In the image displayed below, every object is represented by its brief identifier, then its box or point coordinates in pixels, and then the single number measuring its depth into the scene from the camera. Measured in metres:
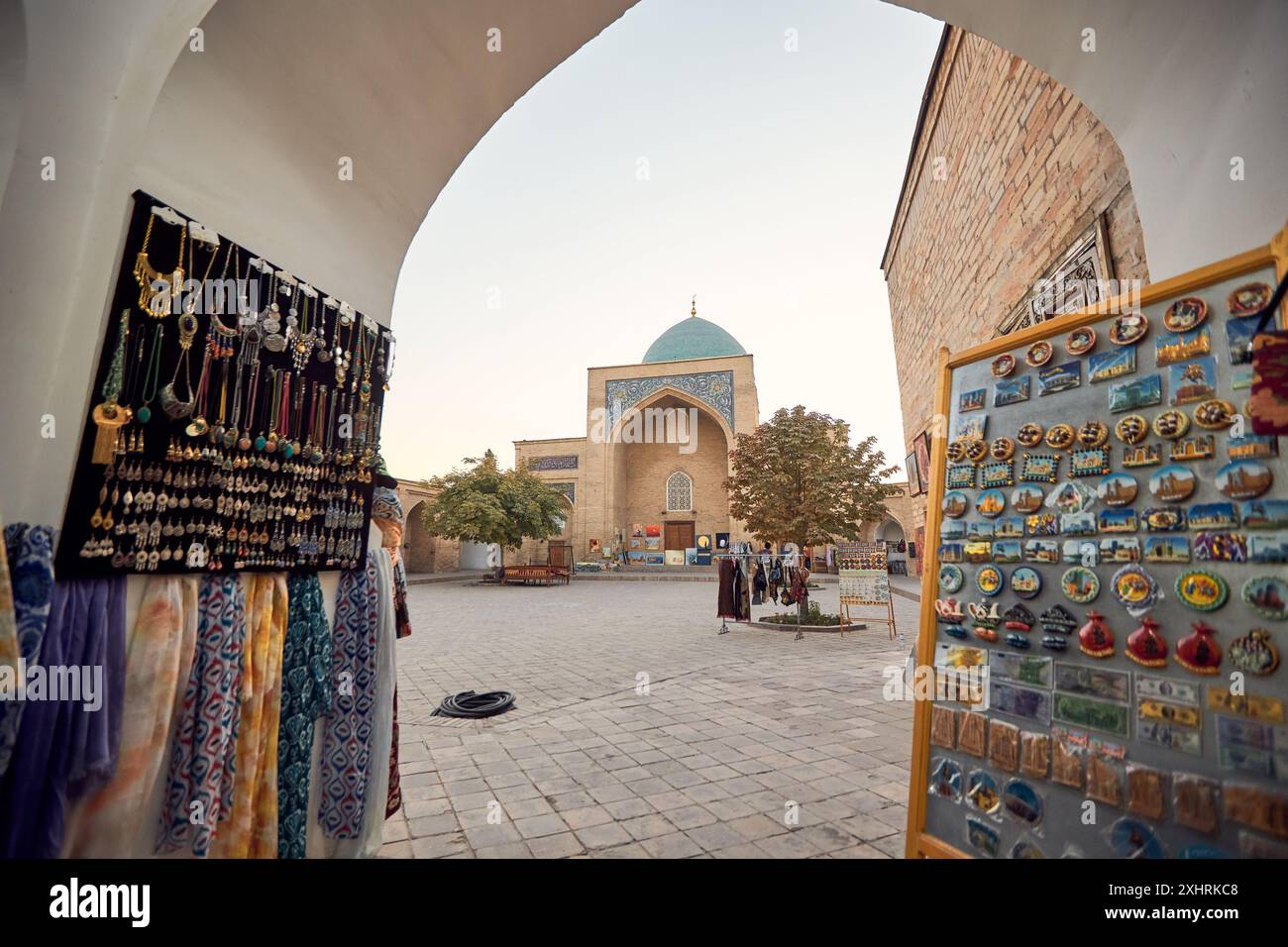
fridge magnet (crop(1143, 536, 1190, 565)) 1.46
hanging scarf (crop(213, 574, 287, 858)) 1.81
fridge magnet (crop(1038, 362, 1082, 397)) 1.78
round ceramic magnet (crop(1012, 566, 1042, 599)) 1.73
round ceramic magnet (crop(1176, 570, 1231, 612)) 1.38
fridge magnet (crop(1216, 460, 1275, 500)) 1.34
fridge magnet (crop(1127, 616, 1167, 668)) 1.45
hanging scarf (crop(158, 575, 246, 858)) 1.62
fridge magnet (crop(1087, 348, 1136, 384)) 1.65
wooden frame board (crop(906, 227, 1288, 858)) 1.44
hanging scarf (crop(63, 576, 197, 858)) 1.46
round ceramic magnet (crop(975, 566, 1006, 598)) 1.82
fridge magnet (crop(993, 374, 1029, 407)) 1.91
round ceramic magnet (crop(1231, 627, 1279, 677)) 1.27
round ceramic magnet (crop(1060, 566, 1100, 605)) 1.61
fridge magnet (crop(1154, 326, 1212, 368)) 1.50
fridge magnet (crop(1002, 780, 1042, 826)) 1.57
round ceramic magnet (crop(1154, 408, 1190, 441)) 1.50
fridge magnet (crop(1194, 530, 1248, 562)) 1.36
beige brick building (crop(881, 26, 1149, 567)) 2.86
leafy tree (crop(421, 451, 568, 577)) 18.80
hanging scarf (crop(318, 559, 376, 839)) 2.23
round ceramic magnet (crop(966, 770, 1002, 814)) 1.66
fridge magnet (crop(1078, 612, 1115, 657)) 1.55
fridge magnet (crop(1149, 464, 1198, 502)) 1.47
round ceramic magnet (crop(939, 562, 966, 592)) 1.94
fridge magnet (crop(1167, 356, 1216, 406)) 1.48
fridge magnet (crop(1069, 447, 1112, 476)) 1.66
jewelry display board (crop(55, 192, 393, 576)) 1.53
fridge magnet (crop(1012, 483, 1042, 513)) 1.79
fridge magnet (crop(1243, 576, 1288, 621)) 1.27
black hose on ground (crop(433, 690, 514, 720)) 4.34
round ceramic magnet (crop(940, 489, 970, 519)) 1.99
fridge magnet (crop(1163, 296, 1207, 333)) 1.52
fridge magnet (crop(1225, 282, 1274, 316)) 1.40
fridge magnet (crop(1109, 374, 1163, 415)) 1.58
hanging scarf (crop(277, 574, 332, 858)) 2.05
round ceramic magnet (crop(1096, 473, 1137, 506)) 1.59
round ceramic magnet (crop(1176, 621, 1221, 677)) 1.36
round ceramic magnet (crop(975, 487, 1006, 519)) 1.88
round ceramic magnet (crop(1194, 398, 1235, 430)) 1.42
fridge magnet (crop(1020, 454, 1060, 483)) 1.78
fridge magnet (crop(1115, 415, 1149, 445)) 1.58
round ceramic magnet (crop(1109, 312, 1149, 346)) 1.63
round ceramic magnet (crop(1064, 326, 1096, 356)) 1.75
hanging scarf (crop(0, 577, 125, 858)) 1.30
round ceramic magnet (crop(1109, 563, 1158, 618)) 1.50
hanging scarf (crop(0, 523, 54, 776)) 1.28
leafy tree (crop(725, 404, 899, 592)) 9.63
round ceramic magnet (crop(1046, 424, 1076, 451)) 1.74
